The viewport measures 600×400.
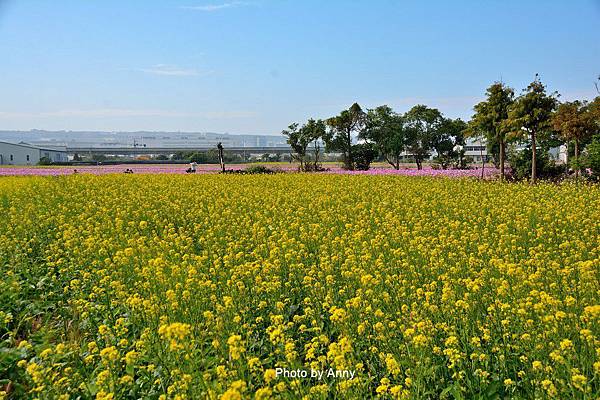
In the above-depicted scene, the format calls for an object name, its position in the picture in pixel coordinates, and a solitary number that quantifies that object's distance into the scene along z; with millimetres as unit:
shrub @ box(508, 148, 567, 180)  20922
